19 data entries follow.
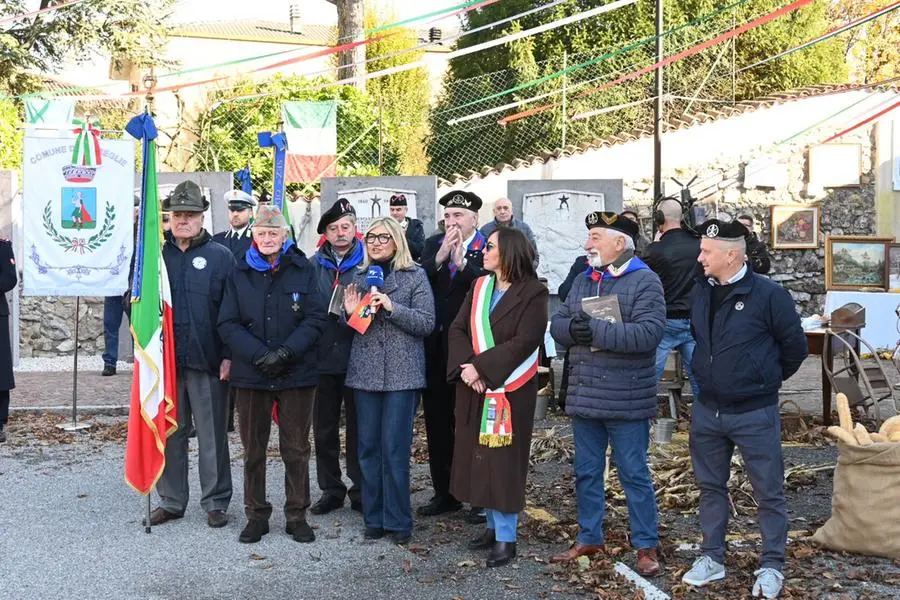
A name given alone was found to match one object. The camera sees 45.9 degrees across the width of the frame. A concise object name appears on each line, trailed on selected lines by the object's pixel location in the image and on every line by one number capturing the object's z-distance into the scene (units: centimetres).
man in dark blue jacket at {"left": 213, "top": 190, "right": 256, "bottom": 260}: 939
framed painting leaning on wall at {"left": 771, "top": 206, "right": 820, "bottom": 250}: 1725
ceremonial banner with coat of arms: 970
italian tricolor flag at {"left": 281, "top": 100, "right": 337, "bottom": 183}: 1636
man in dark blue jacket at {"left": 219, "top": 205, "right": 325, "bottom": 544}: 620
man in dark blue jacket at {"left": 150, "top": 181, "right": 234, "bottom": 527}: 667
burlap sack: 564
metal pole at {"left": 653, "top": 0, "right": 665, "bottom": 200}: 1386
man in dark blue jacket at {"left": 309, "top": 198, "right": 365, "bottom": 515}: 692
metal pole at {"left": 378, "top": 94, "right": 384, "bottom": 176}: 1708
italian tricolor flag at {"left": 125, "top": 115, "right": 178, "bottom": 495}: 645
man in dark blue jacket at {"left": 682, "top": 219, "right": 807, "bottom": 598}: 514
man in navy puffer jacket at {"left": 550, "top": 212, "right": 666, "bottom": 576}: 552
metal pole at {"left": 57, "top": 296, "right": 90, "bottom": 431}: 967
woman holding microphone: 619
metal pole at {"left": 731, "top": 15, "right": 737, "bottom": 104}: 2023
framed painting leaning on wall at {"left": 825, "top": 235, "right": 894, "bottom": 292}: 1501
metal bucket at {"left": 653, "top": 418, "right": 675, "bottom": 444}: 830
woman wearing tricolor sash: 570
